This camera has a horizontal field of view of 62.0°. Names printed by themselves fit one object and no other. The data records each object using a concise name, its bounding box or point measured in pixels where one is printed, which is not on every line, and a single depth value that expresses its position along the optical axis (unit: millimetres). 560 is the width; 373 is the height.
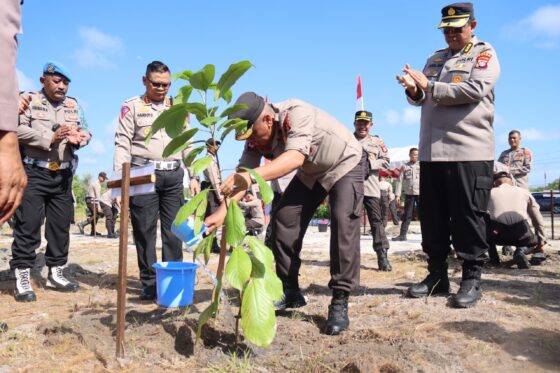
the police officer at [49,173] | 4082
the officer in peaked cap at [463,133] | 3342
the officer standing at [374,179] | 5309
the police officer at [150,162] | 4141
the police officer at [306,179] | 2746
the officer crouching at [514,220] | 5086
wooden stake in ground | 2382
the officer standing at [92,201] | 12531
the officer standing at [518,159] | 7957
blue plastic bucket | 3305
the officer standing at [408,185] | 9195
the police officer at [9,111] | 1394
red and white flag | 6156
